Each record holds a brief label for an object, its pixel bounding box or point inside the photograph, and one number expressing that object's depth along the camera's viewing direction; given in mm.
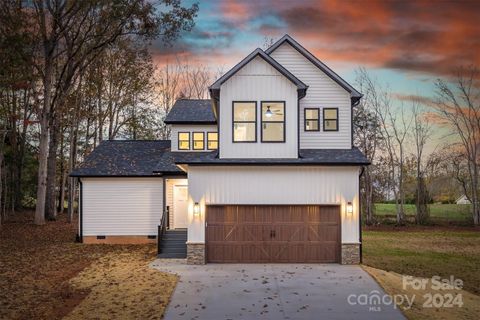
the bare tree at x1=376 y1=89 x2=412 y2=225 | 36656
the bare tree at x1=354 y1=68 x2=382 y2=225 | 37034
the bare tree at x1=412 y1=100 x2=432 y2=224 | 35688
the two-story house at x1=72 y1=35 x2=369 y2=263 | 17062
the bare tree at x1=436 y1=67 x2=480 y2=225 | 35531
